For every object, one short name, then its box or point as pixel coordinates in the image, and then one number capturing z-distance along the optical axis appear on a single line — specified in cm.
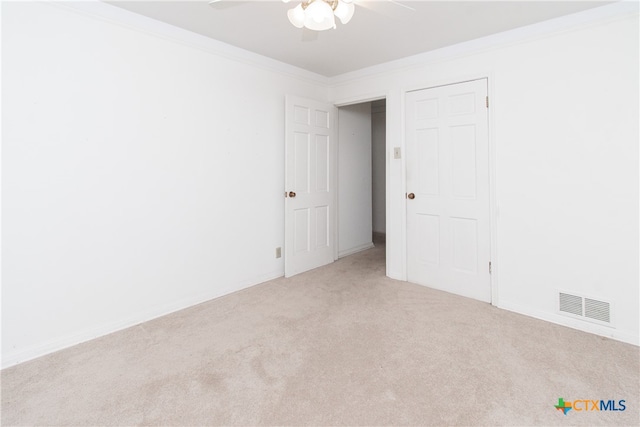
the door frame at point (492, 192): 290
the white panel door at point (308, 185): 372
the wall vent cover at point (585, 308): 242
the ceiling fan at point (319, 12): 166
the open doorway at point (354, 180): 459
